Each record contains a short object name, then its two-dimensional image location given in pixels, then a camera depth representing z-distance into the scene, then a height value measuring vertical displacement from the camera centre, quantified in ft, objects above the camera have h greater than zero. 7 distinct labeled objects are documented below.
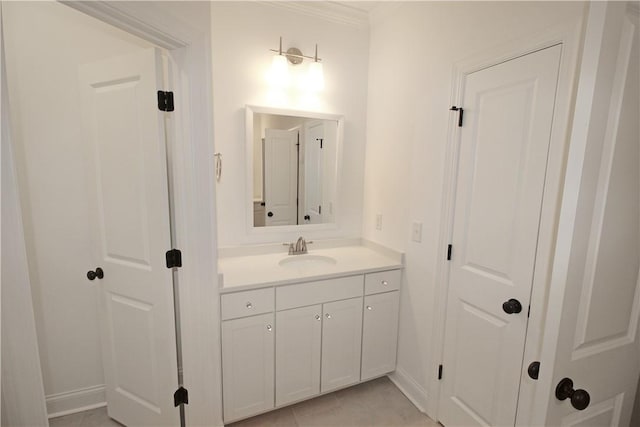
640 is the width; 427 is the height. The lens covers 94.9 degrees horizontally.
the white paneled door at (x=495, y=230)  4.07 -0.81
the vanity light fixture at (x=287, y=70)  6.61 +2.39
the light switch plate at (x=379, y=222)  7.38 -1.16
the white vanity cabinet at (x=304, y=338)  5.31 -3.26
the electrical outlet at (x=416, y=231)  6.05 -1.15
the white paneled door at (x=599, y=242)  2.19 -0.50
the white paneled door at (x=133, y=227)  4.40 -0.92
